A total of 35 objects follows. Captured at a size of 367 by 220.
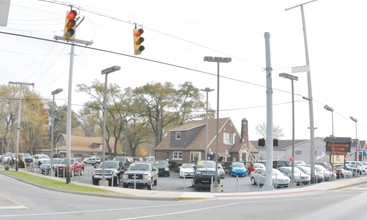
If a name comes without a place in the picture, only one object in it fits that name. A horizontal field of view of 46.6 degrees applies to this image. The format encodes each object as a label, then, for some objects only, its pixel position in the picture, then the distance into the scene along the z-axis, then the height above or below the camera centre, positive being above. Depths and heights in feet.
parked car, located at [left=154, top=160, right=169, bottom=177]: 142.58 -4.86
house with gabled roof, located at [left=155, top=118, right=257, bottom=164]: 192.65 +4.93
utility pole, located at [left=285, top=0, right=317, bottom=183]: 113.30 +13.12
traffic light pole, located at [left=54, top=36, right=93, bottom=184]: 90.76 +8.91
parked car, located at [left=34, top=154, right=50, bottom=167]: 171.26 -2.86
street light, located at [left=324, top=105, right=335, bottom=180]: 150.49 +13.64
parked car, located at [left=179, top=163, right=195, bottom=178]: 130.62 -5.29
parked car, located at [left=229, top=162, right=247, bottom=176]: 145.59 -5.42
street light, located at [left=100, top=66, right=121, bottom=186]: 92.92 +18.61
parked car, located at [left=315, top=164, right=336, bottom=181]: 137.86 -6.11
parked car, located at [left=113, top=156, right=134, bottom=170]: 150.04 -2.55
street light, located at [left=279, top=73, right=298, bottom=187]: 111.20 +20.49
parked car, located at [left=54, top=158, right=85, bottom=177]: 127.80 -4.70
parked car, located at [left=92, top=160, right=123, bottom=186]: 98.17 -4.87
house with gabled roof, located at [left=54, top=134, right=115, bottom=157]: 301.22 +5.62
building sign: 150.00 +2.44
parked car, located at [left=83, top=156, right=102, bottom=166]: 231.63 -3.89
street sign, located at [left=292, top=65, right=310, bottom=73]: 89.20 +17.99
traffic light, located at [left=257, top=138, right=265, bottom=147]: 93.66 +2.70
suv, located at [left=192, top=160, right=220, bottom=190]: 91.09 -5.16
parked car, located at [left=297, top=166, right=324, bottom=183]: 129.49 -5.95
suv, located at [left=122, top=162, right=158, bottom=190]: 88.36 -4.92
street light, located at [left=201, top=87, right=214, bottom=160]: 163.90 +24.51
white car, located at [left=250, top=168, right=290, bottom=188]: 104.12 -5.82
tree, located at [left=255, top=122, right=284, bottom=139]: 405.08 +22.45
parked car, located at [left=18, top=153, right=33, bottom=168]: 179.22 -3.41
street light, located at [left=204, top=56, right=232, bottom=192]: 90.02 +19.96
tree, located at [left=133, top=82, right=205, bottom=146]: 241.14 +29.25
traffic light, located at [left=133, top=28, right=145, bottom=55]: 46.03 +12.13
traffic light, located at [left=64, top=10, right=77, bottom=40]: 40.16 +12.04
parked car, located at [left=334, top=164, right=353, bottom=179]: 159.40 -7.06
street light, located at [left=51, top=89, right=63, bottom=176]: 133.69 +18.99
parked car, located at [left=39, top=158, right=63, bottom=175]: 140.05 -4.77
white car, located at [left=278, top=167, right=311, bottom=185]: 120.57 -5.92
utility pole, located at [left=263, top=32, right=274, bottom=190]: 92.95 +7.79
